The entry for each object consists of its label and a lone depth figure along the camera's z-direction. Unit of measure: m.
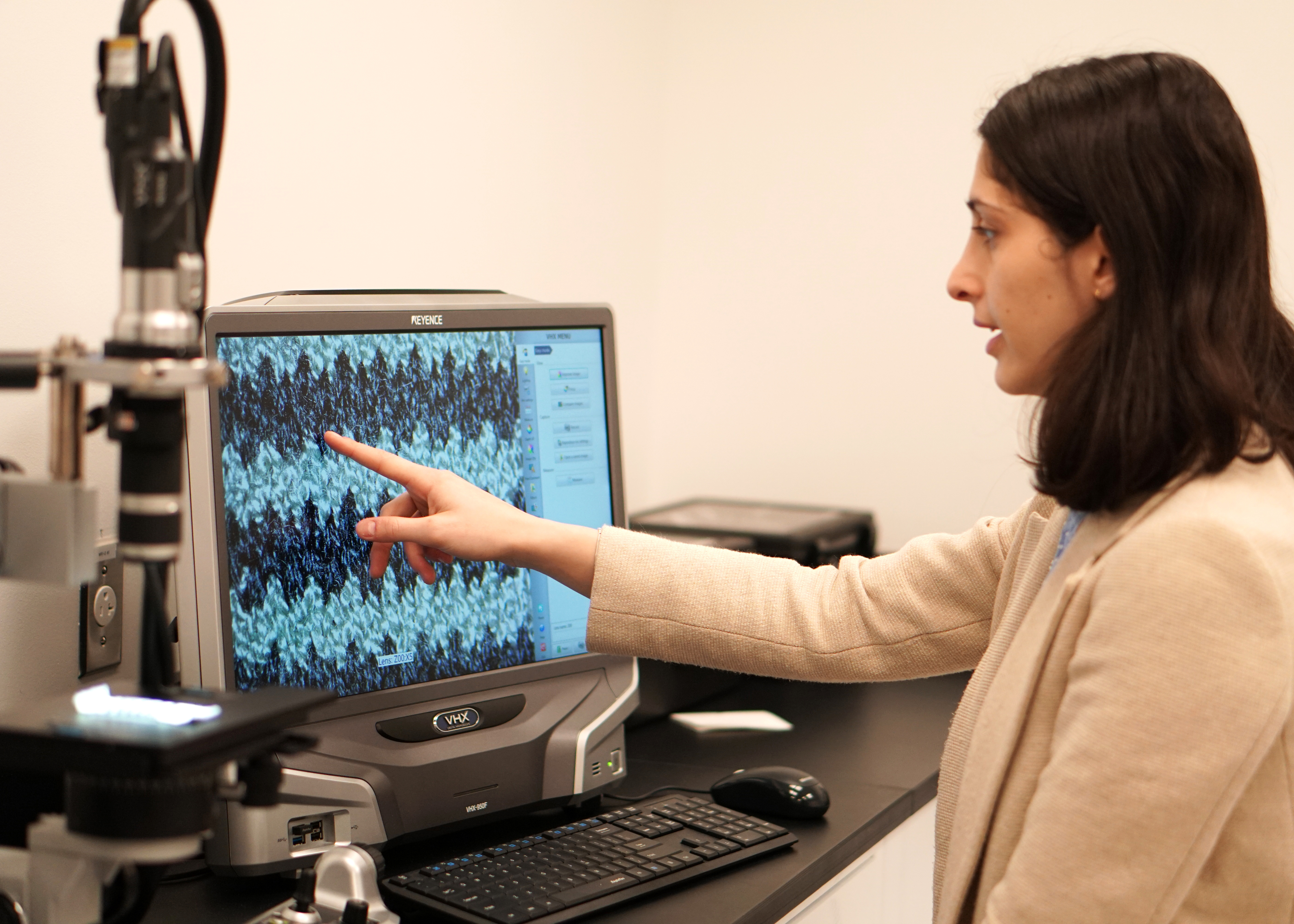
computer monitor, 1.07
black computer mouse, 1.26
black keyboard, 1.01
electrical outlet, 1.14
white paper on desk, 1.66
